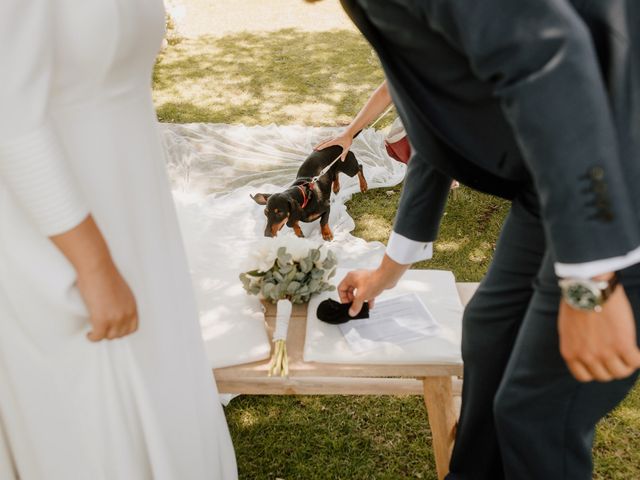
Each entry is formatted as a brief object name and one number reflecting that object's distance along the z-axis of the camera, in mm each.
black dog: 4031
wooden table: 2232
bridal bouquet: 2500
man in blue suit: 975
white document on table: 2318
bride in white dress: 1269
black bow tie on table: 2410
